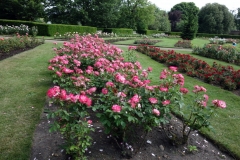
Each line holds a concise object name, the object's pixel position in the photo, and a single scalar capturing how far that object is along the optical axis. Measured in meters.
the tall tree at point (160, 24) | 45.78
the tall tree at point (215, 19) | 46.00
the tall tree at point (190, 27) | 23.47
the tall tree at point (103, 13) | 31.14
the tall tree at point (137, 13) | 40.44
